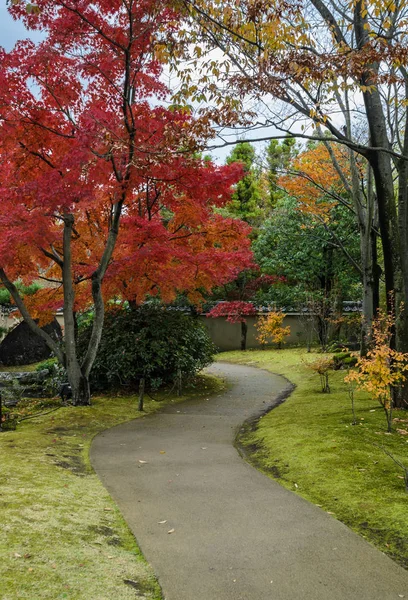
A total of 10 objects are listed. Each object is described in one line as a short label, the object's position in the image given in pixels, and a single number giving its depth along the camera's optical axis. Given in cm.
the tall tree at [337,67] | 612
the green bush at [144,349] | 1117
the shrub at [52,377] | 1154
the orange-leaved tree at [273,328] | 2072
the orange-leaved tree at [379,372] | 641
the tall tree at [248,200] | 2609
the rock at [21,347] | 1705
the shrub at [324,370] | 1066
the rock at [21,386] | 1241
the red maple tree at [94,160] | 782
